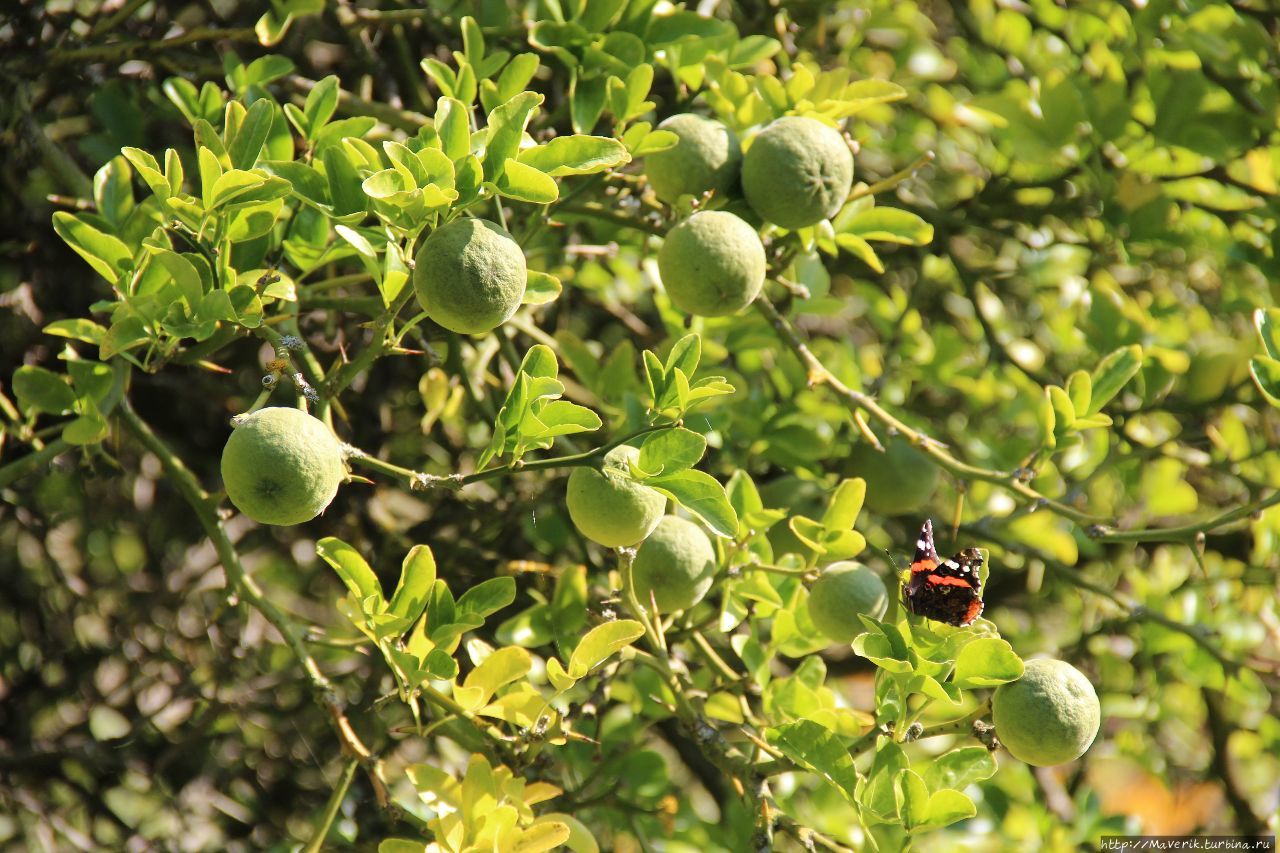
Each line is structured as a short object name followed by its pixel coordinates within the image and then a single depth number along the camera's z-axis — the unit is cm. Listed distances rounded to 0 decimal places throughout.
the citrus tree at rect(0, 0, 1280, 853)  225
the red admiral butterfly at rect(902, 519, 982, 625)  224
